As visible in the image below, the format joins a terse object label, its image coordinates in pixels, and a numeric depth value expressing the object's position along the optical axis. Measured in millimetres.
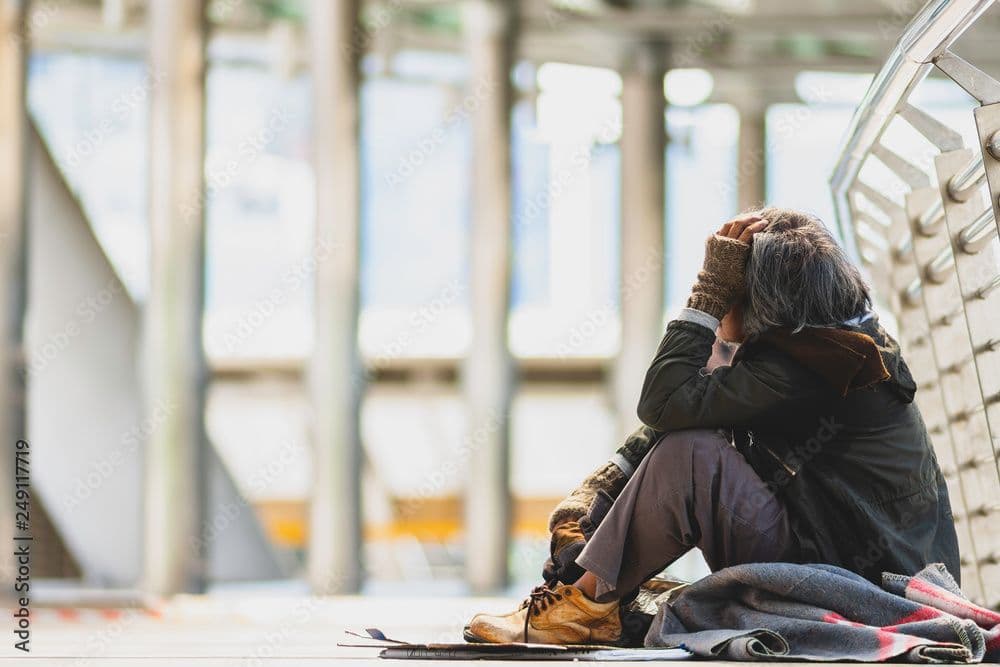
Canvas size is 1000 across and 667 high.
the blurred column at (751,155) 18141
